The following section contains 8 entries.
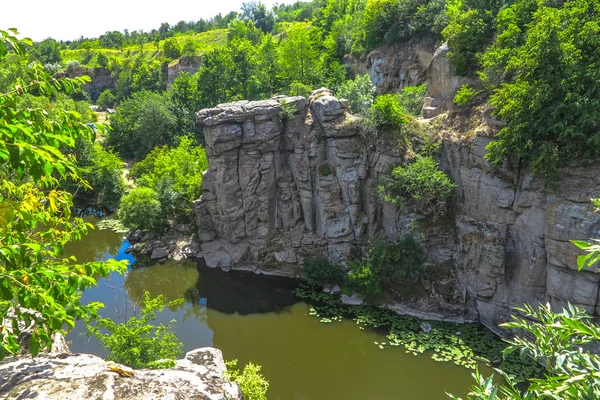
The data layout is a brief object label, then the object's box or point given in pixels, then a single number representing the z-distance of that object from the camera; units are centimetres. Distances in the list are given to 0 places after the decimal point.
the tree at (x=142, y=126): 3844
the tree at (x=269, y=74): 3525
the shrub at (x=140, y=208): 2444
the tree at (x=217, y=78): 3725
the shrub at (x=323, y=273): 2018
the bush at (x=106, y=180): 3080
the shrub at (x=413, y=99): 2291
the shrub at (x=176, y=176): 2559
